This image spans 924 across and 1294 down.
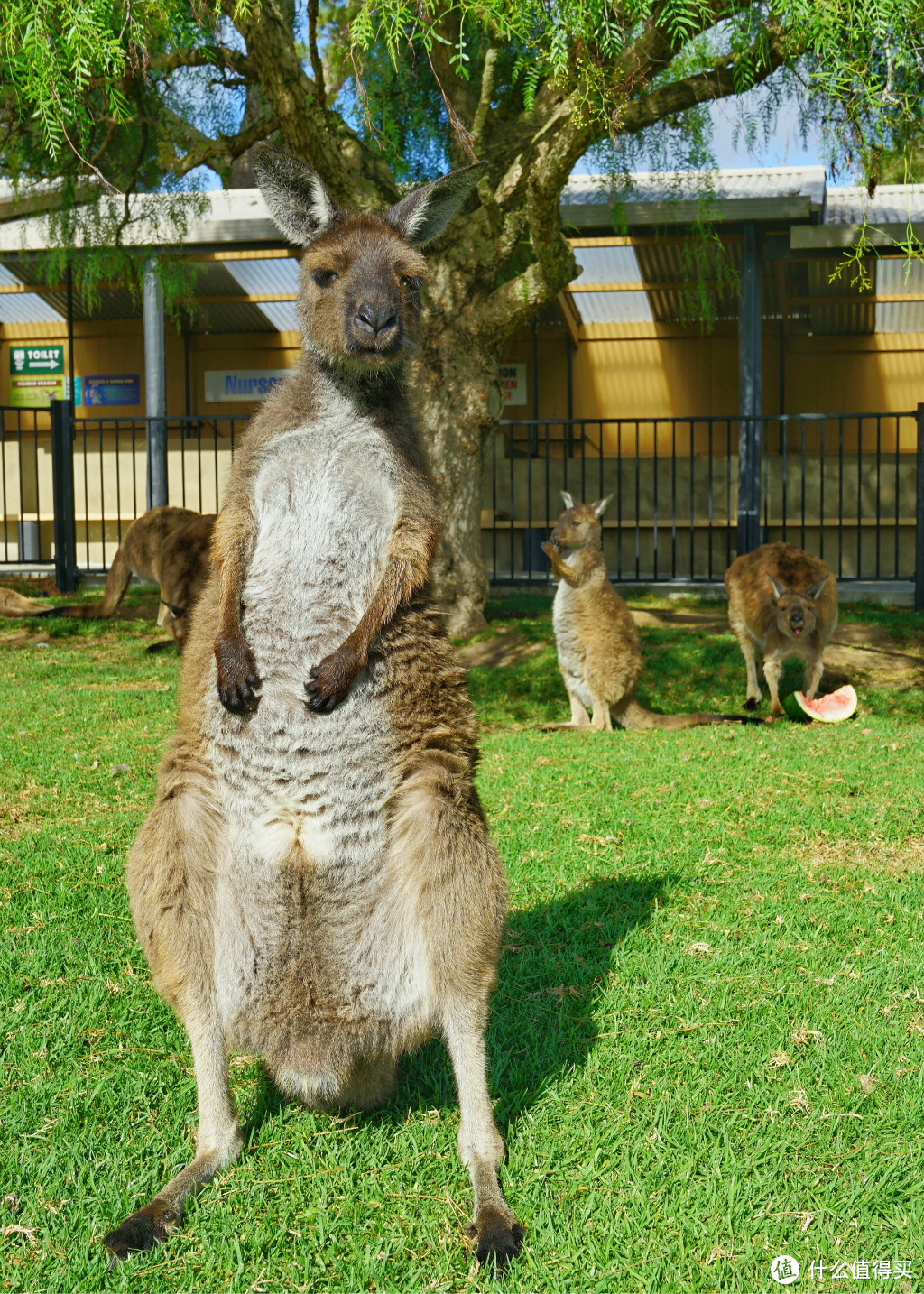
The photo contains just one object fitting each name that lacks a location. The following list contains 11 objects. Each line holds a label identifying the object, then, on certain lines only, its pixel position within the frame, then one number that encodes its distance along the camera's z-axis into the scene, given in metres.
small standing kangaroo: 7.41
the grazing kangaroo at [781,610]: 7.75
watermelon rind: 7.34
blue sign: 17.88
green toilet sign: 17.98
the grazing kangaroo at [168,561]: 8.38
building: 13.05
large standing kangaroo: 2.40
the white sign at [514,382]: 17.03
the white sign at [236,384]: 17.22
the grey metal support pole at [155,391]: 13.49
